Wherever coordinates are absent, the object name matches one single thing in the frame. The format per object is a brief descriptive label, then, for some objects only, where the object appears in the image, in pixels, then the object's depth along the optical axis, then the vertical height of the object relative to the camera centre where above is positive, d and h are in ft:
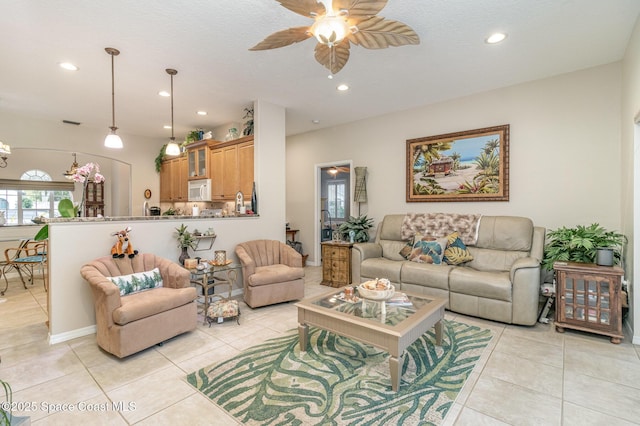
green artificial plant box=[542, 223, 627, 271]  9.92 -1.26
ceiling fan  6.02 +4.05
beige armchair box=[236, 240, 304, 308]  12.13 -2.57
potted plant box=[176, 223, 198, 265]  12.18 -1.18
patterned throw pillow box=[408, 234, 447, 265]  12.89 -1.80
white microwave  18.83 +1.34
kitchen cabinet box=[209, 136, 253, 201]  16.17 +2.42
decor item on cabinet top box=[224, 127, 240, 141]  17.33 +4.42
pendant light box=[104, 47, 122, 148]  10.42 +2.47
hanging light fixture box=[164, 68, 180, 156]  12.38 +2.57
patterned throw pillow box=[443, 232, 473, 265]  12.57 -1.82
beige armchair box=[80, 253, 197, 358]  8.13 -2.71
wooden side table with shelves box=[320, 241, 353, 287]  15.67 -2.84
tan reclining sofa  10.27 -2.49
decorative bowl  8.02 -2.17
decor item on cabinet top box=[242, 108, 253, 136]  15.97 +4.64
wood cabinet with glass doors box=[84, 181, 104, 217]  25.20 +1.02
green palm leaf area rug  6.06 -4.08
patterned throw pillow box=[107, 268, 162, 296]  9.28 -2.23
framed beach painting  13.48 +2.06
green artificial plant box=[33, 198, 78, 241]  10.04 +0.02
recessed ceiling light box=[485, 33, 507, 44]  9.25 +5.32
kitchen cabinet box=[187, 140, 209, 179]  18.69 +3.24
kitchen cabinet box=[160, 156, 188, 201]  20.79 +2.31
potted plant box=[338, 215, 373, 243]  16.83 -1.04
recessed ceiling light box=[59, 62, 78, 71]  11.02 +5.45
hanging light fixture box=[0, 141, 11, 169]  13.89 +2.97
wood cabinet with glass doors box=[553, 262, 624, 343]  9.07 -2.85
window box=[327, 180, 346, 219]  30.68 +1.22
